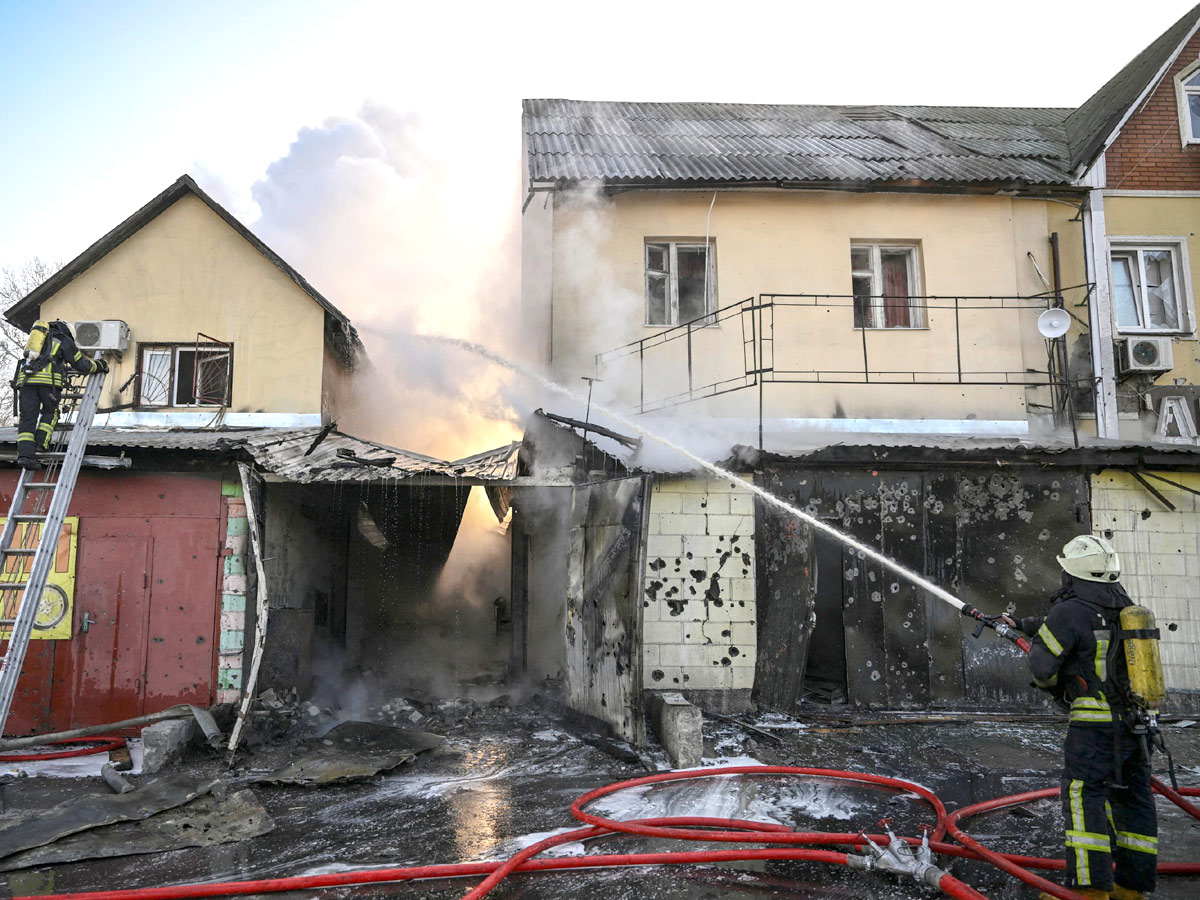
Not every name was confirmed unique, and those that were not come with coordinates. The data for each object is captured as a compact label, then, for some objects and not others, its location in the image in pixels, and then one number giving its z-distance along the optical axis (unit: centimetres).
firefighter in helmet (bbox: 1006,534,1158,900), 418
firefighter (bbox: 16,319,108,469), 775
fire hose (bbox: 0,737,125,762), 785
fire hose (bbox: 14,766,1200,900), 426
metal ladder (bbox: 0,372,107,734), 650
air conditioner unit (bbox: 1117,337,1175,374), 1124
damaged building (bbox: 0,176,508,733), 899
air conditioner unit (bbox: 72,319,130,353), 1083
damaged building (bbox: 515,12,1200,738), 958
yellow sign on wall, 880
